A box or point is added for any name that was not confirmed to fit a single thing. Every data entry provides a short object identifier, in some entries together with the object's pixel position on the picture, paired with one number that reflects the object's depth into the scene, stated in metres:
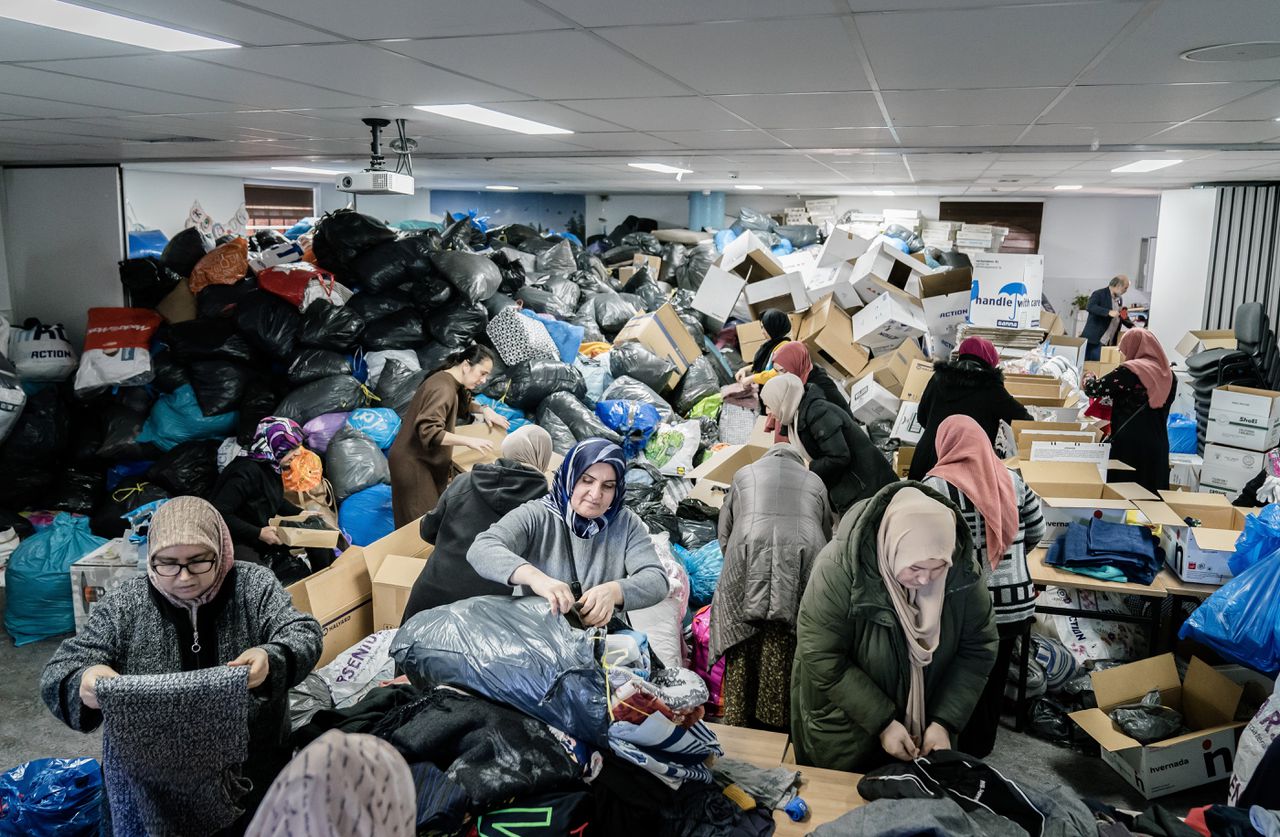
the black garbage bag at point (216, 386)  4.66
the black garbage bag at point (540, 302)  6.49
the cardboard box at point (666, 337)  6.41
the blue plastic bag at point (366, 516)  4.29
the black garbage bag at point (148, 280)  4.99
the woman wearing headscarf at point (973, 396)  3.92
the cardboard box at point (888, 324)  6.64
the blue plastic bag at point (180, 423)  4.67
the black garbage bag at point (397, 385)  4.84
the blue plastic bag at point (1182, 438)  5.90
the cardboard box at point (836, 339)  6.86
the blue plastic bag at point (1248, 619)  2.57
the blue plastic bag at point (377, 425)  4.59
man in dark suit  8.30
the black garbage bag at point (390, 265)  5.02
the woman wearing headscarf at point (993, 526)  2.59
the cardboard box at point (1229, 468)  4.70
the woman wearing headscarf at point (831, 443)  3.23
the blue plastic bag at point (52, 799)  2.06
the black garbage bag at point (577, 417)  5.31
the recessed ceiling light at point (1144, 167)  5.11
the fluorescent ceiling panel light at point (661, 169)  6.02
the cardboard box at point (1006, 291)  7.01
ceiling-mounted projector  3.67
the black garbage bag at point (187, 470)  4.55
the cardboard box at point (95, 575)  3.56
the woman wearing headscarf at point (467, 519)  2.46
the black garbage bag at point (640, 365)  6.02
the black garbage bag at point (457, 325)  5.20
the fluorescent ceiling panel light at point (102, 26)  1.79
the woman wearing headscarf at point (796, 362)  3.99
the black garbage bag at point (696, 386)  6.31
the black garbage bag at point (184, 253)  5.12
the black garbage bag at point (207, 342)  4.69
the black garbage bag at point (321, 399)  4.59
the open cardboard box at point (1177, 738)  2.67
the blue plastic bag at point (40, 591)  3.78
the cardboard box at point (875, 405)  5.67
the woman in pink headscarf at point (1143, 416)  4.28
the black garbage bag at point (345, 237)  5.05
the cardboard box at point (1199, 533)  3.04
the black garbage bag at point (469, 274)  5.18
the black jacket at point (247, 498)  3.43
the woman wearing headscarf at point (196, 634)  1.60
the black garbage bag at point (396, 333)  5.05
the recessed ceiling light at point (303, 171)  7.60
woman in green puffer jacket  1.94
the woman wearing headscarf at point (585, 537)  1.92
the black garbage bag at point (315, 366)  4.71
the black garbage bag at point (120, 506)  4.35
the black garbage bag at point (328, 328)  4.73
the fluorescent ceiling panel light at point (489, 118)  3.24
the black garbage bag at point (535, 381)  5.35
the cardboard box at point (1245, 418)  4.60
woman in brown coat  3.71
